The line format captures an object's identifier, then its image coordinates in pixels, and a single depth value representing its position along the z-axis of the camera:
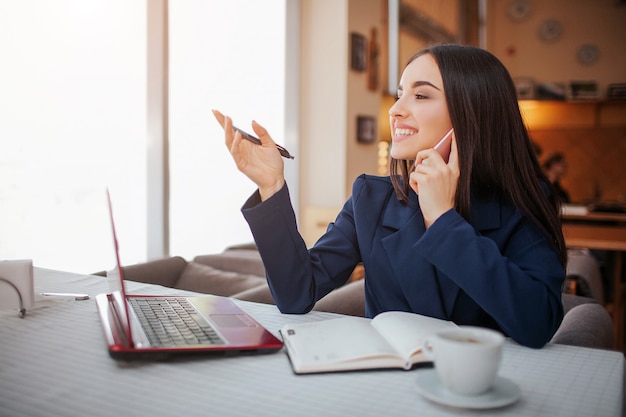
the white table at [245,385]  0.75
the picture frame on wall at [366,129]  5.16
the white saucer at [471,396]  0.74
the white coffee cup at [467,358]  0.72
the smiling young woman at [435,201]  1.24
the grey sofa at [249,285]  1.50
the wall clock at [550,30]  8.14
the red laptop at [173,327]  0.92
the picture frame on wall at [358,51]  4.99
